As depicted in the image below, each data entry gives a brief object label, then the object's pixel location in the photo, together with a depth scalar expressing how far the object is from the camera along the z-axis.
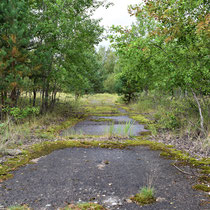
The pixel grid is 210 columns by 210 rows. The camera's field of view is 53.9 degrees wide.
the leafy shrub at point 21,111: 7.45
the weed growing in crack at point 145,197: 3.23
